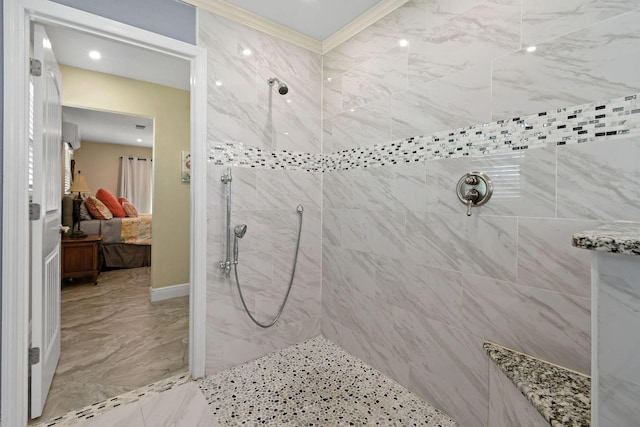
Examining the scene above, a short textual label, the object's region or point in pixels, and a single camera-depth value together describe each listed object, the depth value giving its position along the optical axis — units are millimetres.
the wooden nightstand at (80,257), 3771
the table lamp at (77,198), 3919
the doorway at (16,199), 1406
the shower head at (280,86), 2092
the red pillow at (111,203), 5583
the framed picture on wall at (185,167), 3521
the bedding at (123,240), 4700
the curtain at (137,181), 7699
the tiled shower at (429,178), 1186
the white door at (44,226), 1555
